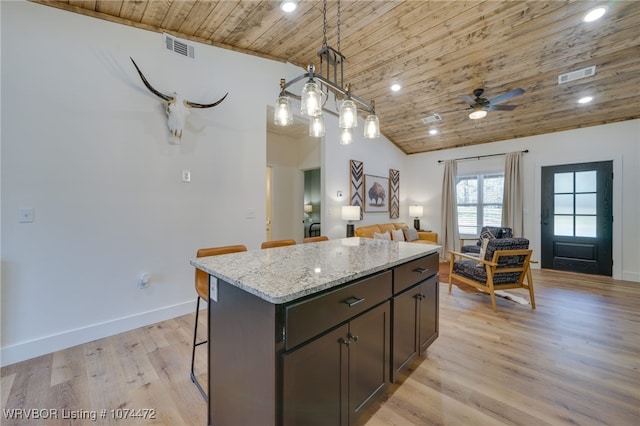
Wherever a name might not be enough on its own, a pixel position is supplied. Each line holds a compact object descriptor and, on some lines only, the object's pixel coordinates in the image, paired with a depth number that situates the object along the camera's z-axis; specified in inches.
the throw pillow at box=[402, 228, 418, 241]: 237.3
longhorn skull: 110.2
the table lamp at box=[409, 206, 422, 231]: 261.1
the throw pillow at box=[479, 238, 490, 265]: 126.1
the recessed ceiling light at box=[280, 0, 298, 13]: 98.9
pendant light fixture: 68.9
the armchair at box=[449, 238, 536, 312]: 121.2
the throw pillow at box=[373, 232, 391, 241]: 201.3
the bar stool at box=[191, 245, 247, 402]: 71.9
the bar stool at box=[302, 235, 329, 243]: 106.8
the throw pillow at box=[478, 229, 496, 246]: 193.3
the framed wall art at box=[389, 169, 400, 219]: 257.6
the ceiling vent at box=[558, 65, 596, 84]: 135.3
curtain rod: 226.0
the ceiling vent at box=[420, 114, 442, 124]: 197.6
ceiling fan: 135.5
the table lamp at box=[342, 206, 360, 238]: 193.5
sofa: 203.6
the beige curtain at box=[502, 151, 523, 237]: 209.3
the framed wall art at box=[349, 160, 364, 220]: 211.6
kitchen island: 40.9
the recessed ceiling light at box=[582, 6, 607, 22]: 103.3
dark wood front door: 179.9
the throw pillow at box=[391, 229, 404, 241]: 221.0
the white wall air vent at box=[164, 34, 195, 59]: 113.1
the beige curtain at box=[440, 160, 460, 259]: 243.6
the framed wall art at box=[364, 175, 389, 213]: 227.9
